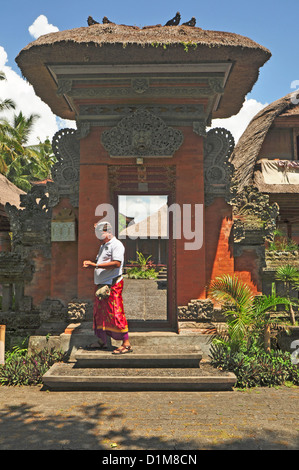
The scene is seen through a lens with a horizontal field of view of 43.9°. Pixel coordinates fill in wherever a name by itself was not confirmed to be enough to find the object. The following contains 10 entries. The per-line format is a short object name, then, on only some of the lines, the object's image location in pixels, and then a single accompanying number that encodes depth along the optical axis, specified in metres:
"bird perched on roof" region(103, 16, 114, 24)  7.44
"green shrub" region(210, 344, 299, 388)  5.59
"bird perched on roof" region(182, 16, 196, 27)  7.30
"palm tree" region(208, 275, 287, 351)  5.93
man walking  5.88
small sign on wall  6.89
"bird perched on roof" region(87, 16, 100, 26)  7.30
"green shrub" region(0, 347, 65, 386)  5.71
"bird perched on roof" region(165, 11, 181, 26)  7.32
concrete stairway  5.28
